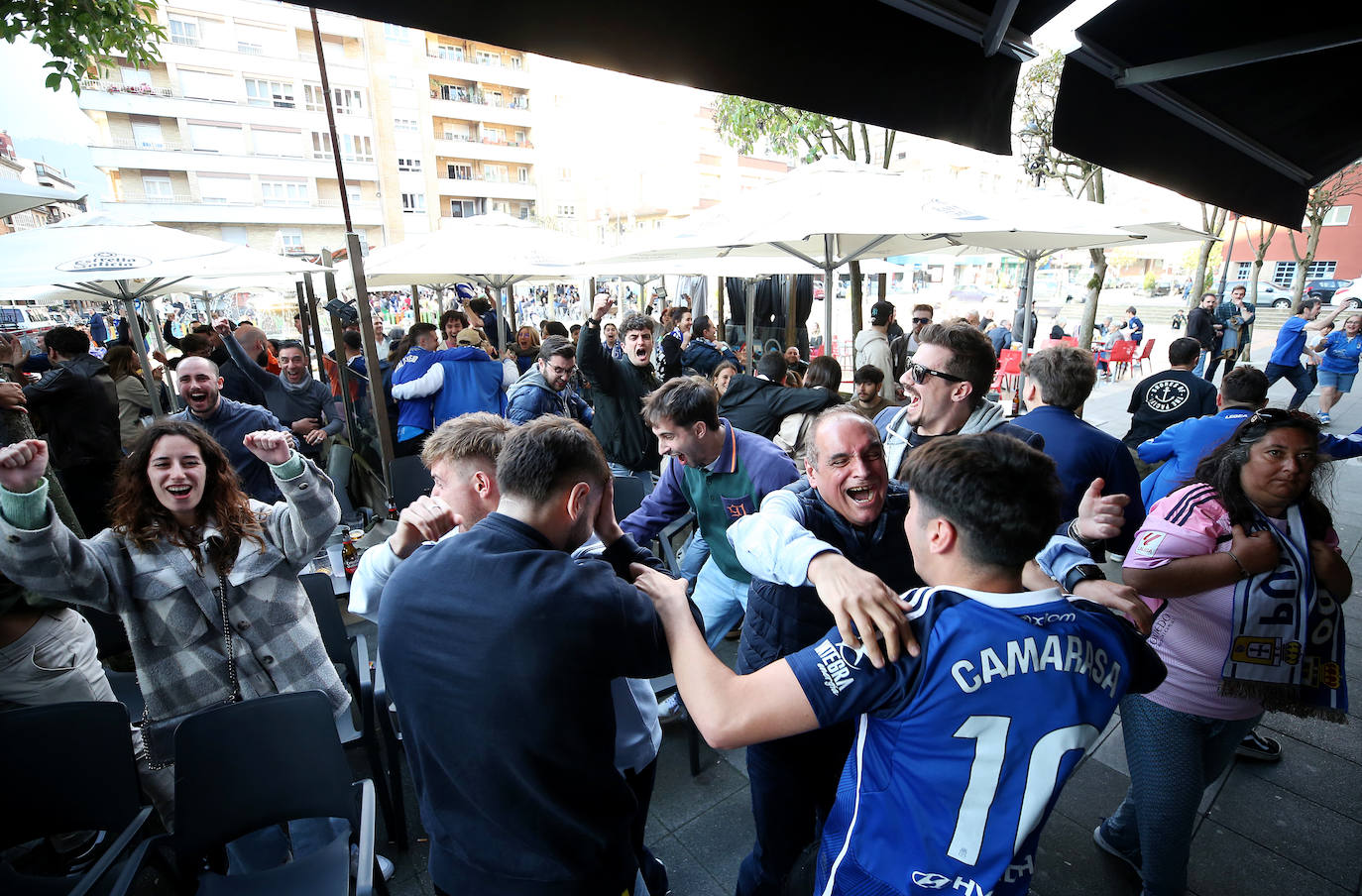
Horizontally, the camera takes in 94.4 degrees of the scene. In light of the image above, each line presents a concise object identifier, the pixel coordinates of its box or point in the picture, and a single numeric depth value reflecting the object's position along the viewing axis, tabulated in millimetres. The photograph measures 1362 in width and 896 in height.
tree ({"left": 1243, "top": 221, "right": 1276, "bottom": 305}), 18567
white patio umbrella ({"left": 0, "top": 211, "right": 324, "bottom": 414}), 4660
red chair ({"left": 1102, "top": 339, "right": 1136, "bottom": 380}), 14664
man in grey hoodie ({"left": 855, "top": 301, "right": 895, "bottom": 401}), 7953
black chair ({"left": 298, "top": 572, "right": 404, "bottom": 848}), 2752
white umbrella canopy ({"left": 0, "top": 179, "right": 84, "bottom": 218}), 3498
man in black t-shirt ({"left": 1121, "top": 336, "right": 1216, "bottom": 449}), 5363
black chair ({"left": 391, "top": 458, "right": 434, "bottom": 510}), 5145
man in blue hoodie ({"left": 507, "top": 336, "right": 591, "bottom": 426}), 5059
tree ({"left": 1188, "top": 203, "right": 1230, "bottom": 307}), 15376
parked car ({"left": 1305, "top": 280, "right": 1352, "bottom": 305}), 28383
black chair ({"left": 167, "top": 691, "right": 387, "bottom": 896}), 2256
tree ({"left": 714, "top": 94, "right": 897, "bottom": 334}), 12844
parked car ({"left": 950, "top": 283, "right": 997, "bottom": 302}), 21641
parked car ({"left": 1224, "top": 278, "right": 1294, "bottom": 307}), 31359
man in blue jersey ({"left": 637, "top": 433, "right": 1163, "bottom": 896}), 1204
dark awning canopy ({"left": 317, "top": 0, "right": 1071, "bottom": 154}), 1482
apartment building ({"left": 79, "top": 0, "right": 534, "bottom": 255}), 32781
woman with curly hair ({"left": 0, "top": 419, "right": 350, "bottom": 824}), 2322
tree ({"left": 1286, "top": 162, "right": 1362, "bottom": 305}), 17453
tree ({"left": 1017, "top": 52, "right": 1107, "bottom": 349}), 13062
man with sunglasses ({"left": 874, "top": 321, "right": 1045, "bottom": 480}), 2709
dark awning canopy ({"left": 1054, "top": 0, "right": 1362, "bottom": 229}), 1825
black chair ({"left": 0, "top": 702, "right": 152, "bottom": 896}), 2291
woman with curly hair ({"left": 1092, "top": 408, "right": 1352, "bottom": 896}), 2104
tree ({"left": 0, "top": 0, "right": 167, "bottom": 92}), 5105
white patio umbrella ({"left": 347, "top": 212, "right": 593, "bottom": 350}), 6762
